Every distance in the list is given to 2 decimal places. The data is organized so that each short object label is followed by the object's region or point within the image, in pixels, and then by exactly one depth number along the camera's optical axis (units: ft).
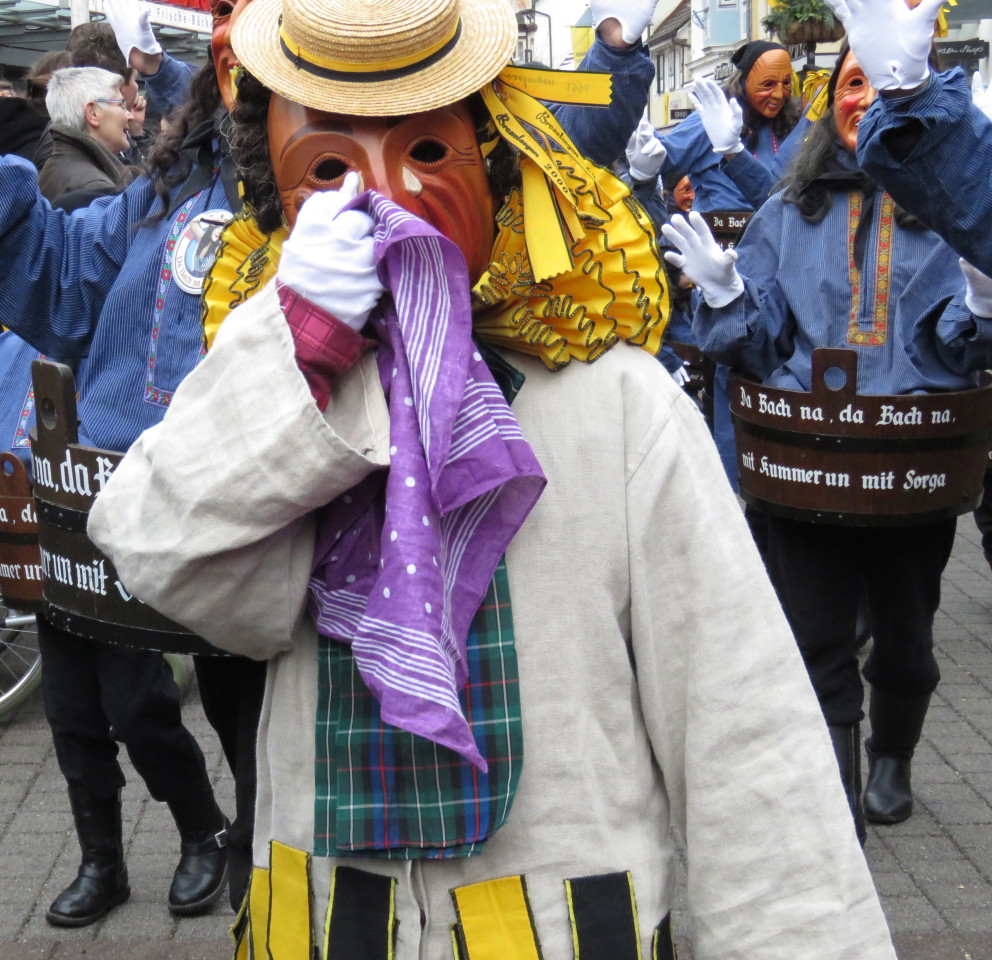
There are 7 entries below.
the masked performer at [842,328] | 10.37
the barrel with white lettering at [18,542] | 9.80
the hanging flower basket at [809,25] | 30.96
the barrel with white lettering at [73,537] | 7.69
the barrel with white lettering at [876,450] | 10.14
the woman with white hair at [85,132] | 12.84
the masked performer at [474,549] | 4.48
